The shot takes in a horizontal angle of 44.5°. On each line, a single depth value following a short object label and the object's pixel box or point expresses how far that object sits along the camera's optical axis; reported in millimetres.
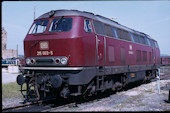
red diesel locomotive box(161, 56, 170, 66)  43044
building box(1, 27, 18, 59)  51359
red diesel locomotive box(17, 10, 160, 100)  7859
